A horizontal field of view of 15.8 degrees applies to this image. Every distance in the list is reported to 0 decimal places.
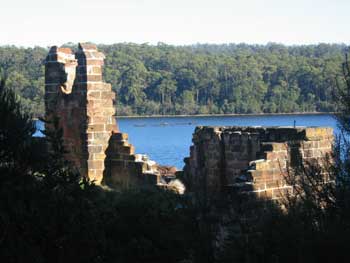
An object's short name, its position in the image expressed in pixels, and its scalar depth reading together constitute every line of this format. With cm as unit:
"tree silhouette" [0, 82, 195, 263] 1412
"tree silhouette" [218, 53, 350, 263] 1616
